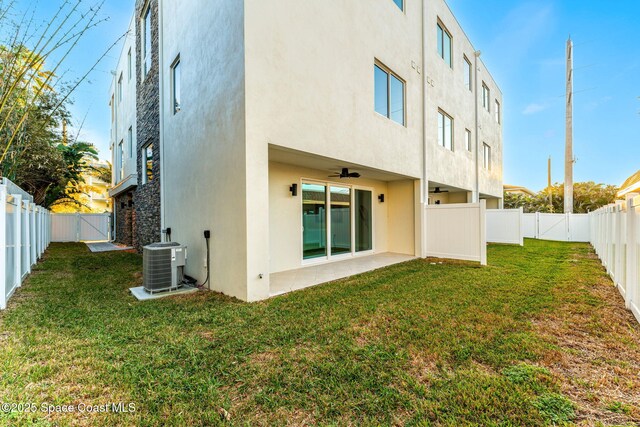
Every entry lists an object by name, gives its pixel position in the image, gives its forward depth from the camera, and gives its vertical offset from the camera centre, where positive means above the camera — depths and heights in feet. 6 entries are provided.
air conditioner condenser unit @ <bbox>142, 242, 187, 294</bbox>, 17.16 -3.28
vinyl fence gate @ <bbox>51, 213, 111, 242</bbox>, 55.21 -2.62
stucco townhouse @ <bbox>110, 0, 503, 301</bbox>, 15.96 +6.75
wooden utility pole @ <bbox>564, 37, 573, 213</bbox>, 51.13 +11.87
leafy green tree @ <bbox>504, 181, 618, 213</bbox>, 65.67 +3.18
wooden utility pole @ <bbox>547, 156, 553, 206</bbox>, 72.43 +8.50
